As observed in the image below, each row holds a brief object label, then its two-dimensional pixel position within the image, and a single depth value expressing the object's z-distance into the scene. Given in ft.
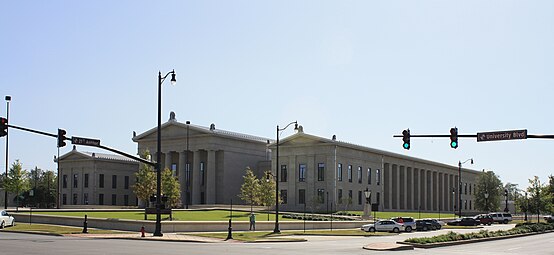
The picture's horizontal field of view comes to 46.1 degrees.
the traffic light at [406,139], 114.32
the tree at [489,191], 405.59
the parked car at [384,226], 194.80
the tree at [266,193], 273.75
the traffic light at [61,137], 118.16
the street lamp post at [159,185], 136.87
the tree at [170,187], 236.84
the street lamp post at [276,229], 166.28
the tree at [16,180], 278.05
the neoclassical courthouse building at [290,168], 332.60
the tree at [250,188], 281.33
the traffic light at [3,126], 110.40
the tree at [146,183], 229.25
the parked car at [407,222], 205.05
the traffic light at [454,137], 108.78
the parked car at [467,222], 250.78
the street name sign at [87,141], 124.97
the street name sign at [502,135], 101.96
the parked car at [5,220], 157.56
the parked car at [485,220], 271.69
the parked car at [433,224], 217.07
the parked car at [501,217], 302.04
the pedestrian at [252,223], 171.32
